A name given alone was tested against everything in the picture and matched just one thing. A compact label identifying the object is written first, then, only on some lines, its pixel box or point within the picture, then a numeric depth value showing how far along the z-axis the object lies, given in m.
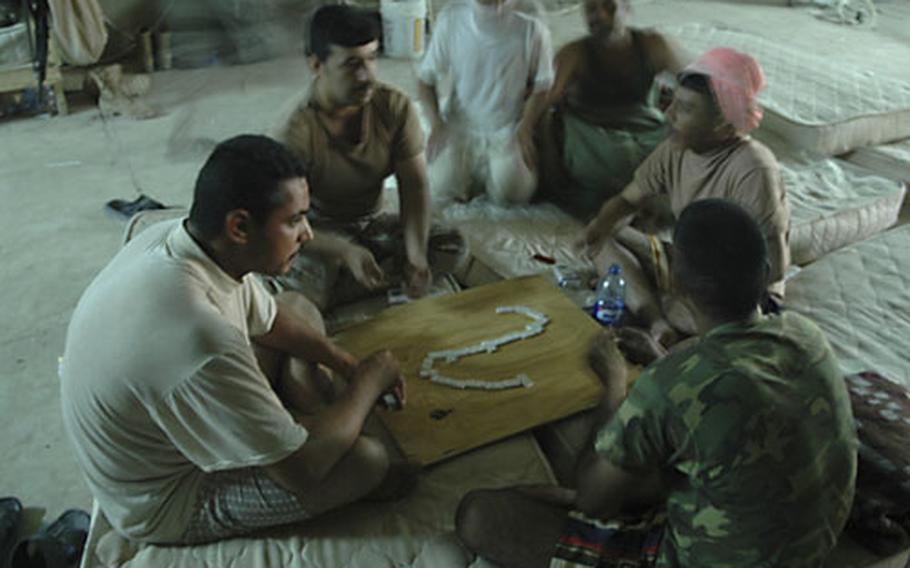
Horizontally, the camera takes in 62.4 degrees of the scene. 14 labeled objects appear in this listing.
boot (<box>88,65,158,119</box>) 3.93
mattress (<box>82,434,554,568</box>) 1.54
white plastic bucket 5.29
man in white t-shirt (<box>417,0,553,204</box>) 2.97
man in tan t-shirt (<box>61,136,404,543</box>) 1.29
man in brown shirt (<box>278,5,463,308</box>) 2.25
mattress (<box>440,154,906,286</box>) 2.76
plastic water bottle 2.37
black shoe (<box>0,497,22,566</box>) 1.85
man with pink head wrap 2.09
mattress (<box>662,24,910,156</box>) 3.54
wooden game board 1.81
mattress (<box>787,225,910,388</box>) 2.19
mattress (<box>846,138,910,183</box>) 3.50
